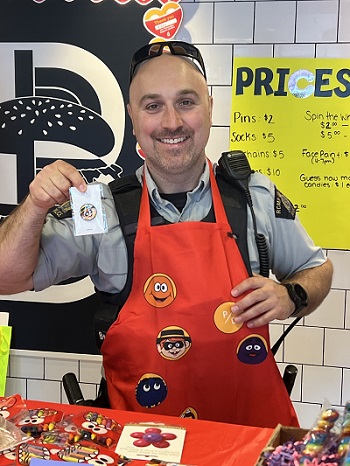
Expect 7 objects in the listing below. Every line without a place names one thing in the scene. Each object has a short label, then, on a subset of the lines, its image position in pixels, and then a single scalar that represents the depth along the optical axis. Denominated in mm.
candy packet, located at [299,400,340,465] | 923
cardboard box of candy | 1021
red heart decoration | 2457
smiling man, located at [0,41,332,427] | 1481
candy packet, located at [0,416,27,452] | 1108
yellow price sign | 2426
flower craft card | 1109
